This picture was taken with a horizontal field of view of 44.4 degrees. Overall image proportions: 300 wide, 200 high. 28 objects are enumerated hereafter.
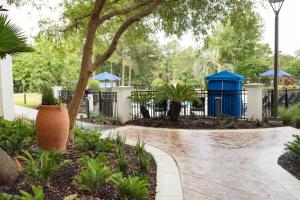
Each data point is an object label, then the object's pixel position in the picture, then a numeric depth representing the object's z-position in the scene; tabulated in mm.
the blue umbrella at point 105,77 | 25656
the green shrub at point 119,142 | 6775
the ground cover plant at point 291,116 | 11219
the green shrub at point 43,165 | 4466
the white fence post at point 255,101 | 11562
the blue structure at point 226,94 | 12484
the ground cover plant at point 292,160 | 5972
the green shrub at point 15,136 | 5590
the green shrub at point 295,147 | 6102
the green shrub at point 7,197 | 3687
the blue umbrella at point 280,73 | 22409
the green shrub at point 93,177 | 4191
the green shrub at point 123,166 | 5062
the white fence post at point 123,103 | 12156
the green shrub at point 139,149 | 6312
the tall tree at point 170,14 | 9344
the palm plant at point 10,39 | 4219
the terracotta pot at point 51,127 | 5969
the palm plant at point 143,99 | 11930
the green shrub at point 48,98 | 6207
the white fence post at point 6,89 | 10617
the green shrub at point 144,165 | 5294
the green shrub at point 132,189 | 3973
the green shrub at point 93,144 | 6215
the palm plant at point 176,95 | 11328
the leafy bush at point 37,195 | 3512
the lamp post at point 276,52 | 11164
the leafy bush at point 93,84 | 21136
